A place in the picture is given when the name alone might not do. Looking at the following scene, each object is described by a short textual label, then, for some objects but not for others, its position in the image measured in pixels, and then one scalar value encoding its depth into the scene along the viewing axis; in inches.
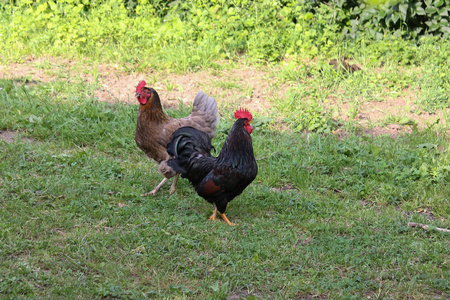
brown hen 434.3
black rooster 372.8
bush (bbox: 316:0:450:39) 713.0
